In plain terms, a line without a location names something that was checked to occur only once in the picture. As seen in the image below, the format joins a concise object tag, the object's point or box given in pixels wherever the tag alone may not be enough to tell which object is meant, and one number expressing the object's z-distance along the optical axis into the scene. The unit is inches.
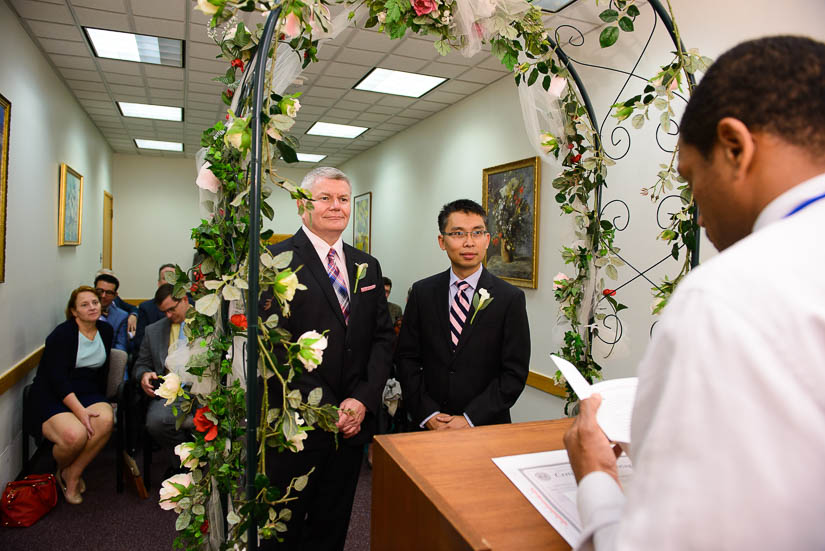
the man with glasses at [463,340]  88.7
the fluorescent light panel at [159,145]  339.0
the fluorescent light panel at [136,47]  167.0
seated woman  133.1
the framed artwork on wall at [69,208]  199.5
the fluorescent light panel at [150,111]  249.8
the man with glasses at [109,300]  195.5
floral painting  176.1
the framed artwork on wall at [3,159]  132.6
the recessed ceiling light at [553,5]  138.1
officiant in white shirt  19.4
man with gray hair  81.9
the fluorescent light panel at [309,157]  371.9
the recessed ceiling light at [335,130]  284.5
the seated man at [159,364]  137.0
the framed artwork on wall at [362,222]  351.9
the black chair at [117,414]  136.4
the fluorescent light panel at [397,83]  198.8
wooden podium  33.3
